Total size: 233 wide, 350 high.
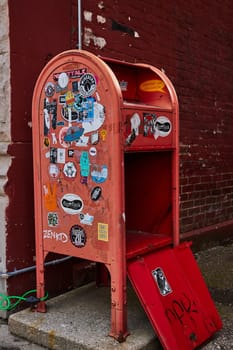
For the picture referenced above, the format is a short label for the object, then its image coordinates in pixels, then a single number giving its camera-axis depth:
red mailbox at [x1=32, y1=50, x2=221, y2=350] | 2.84
